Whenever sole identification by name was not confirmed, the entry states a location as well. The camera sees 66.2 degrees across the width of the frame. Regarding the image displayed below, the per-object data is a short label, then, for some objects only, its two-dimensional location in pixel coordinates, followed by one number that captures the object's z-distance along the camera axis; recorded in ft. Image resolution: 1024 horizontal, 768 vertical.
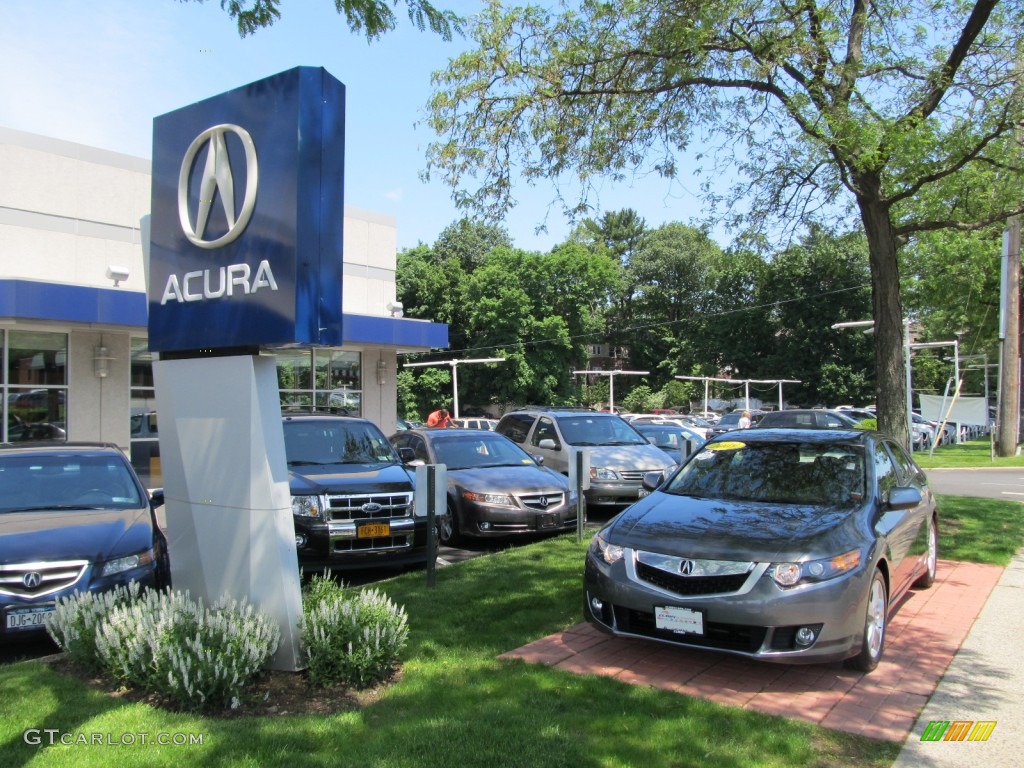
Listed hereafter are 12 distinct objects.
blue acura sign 15.28
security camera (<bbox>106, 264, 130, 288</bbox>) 44.36
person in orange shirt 94.32
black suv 25.46
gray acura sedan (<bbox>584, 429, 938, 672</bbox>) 15.20
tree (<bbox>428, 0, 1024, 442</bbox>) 30.78
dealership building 42.22
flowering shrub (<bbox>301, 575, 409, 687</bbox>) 14.96
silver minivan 39.78
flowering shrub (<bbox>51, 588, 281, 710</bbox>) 13.75
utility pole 74.69
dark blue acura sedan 17.99
